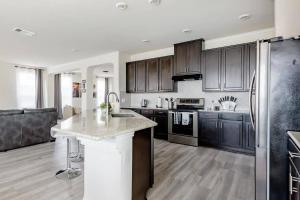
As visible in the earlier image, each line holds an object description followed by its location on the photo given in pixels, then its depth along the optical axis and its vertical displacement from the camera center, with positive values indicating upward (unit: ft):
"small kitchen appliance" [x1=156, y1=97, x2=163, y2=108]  17.43 -0.41
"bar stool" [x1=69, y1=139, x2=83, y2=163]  10.57 -3.75
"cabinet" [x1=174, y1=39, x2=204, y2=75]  14.10 +3.51
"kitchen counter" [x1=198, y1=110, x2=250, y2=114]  11.64 -0.95
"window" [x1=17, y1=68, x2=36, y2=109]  24.25 +1.53
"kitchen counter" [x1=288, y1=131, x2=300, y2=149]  3.57 -0.91
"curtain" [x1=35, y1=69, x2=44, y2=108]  25.86 +1.59
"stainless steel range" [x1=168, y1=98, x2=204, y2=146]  13.55 -1.98
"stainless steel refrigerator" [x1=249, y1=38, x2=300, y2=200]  4.60 -0.34
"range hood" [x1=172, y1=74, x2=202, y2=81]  14.24 +1.80
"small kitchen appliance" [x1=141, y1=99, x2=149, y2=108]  18.60 -0.54
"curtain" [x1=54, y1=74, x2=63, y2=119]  28.17 +1.06
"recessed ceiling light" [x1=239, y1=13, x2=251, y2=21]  9.92 +4.78
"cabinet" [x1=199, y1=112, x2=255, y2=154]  11.50 -2.41
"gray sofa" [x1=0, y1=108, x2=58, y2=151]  11.98 -2.10
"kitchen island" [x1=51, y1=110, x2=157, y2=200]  5.15 -1.99
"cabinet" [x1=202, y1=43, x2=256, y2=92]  11.96 +2.26
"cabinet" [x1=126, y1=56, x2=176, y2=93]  16.09 +2.30
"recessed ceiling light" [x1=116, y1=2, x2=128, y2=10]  8.57 +4.73
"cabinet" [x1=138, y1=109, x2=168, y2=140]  15.57 -2.09
